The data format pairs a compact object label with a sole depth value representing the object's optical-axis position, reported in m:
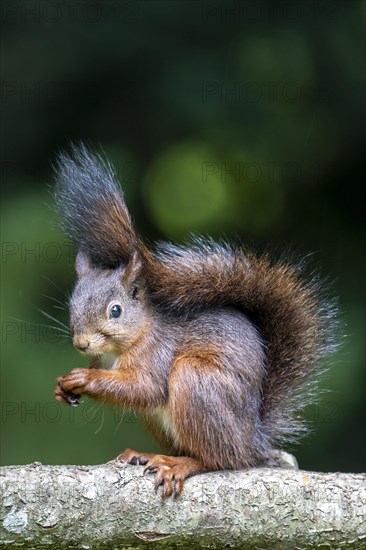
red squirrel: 5.74
